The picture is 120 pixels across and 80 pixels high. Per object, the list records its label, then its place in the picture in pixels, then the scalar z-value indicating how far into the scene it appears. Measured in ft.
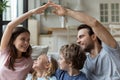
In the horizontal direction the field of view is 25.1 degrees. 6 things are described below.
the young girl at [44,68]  5.64
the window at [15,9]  17.23
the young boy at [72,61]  5.29
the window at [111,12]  21.88
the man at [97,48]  5.08
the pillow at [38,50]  7.55
